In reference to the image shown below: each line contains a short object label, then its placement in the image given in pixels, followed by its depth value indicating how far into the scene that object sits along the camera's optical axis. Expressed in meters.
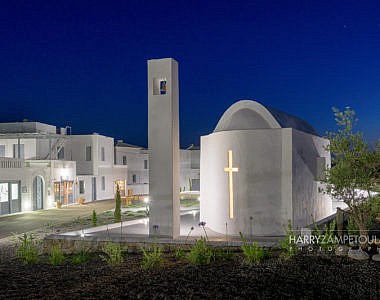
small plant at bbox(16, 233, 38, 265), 10.42
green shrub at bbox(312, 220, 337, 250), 9.70
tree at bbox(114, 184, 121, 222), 16.41
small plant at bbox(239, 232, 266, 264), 8.84
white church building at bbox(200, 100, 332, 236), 12.84
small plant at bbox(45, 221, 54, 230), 19.14
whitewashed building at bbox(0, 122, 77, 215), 24.89
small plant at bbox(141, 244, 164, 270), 8.75
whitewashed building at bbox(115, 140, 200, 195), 41.10
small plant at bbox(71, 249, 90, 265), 10.00
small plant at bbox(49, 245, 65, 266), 10.01
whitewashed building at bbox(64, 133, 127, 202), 34.47
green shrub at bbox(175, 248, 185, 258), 9.90
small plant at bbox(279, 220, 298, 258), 9.03
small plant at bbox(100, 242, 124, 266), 9.39
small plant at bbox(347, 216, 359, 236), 11.47
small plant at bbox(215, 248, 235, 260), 9.38
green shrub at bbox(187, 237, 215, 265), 8.95
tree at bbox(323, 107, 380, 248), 9.98
